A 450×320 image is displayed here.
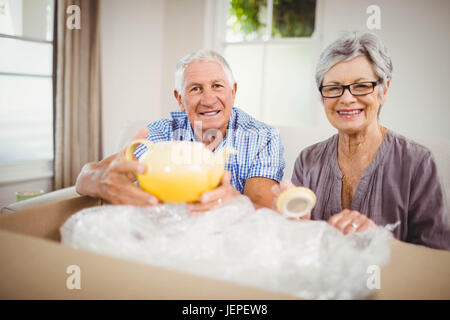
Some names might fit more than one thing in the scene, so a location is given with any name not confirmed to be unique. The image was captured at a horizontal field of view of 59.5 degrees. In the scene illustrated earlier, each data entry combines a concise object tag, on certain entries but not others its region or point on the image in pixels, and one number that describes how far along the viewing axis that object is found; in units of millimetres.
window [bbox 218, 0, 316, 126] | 3363
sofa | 1490
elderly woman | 1010
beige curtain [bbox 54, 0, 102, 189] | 2955
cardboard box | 419
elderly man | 1166
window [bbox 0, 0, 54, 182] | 2856
